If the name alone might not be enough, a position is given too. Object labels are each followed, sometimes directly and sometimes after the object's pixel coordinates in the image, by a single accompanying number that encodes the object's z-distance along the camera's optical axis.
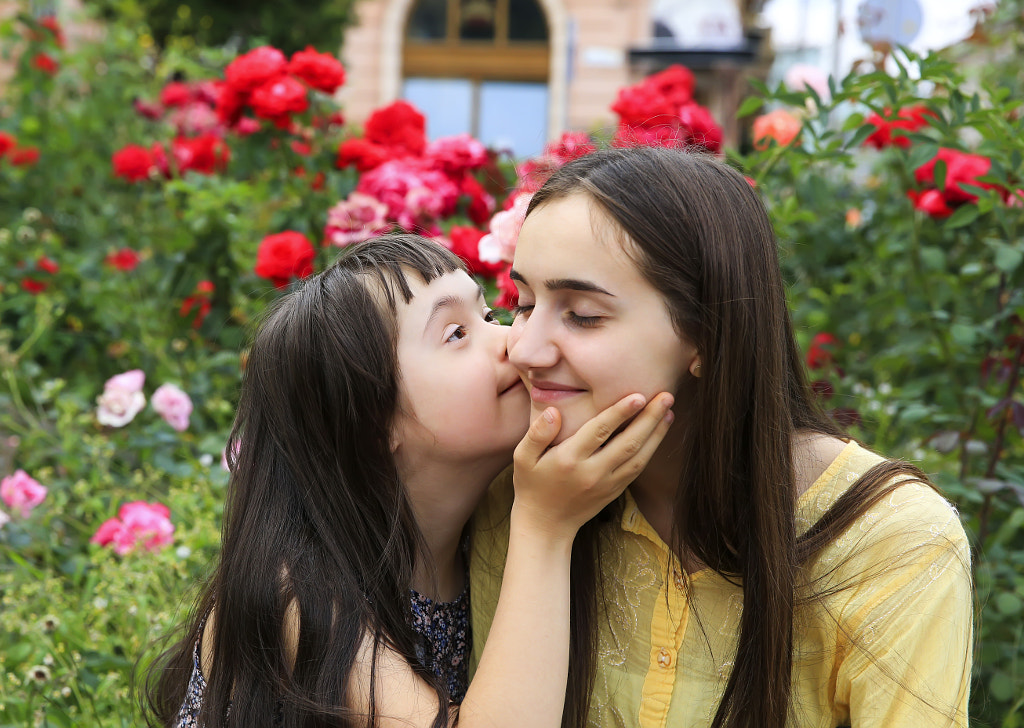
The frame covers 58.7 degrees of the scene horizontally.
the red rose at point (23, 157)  3.69
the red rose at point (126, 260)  3.14
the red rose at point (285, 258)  2.24
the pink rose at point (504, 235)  1.70
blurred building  11.03
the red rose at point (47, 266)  3.15
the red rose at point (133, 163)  3.20
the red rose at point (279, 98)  2.53
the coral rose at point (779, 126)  2.61
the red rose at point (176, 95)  3.72
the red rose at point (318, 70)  2.60
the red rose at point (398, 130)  2.67
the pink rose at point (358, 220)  2.34
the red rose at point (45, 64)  4.16
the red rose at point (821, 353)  2.67
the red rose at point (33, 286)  3.12
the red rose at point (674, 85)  2.51
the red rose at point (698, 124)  2.39
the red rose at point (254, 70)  2.54
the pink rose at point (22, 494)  2.22
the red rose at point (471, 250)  2.05
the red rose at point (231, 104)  2.56
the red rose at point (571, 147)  1.52
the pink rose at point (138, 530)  2.05
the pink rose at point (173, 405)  2.46
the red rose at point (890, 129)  2.27
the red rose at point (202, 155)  3.01
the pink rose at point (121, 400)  2.46
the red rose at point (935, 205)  2.10
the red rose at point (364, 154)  2.59
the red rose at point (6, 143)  3.59
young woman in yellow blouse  1.22
